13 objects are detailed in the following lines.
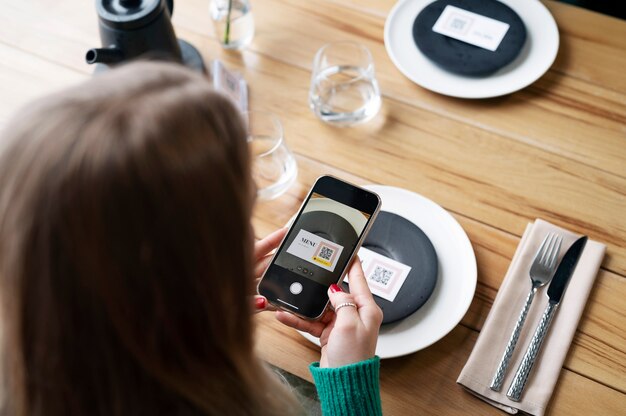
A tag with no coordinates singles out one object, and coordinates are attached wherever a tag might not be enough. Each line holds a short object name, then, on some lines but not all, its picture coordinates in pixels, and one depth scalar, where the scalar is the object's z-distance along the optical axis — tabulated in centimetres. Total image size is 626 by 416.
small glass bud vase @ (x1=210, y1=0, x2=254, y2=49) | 122
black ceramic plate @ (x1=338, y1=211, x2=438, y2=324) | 91
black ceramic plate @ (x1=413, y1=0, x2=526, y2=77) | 117
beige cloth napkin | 85
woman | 47
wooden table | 88
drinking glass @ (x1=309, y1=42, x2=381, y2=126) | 114
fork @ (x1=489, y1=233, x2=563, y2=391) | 88
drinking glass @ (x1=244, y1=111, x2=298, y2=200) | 103
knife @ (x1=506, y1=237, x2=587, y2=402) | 85
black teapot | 104
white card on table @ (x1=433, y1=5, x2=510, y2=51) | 119
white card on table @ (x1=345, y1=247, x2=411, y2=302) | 92
